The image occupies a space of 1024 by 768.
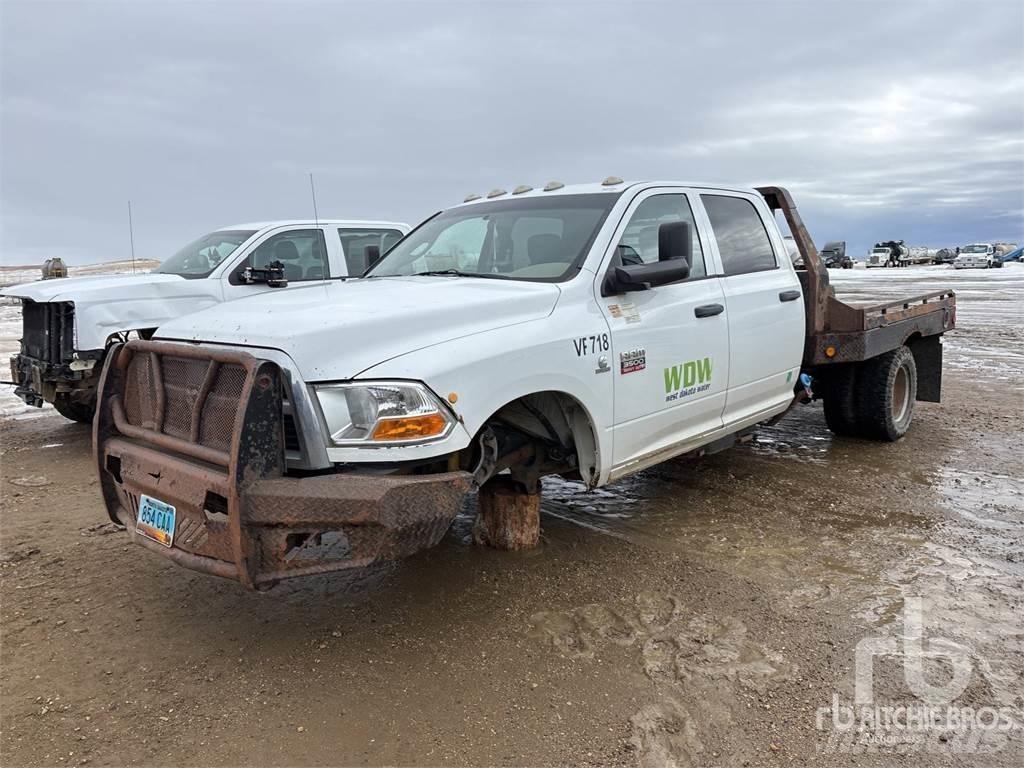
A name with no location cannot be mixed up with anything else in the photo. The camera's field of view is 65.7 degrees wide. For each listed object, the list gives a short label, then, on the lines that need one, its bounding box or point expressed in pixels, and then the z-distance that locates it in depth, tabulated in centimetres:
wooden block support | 432
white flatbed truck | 300
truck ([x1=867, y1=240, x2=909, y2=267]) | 5444
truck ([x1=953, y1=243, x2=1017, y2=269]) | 5009
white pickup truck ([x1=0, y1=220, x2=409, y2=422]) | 684
